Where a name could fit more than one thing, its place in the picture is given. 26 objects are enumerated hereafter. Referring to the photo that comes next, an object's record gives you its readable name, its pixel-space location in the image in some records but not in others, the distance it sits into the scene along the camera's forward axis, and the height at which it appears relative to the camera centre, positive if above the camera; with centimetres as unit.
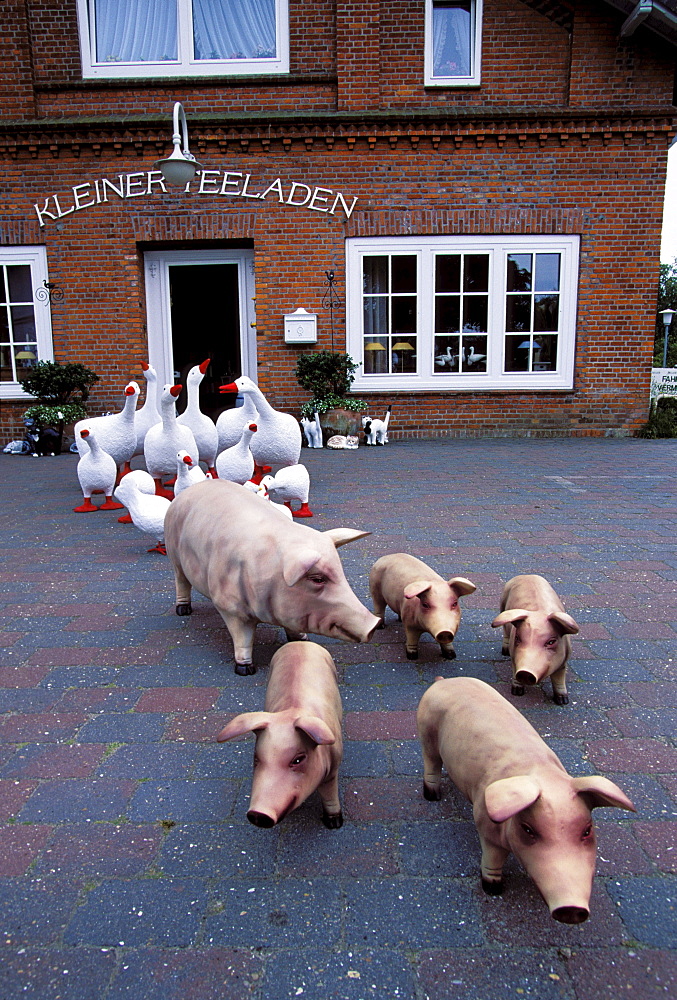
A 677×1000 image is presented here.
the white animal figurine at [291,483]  528 -88
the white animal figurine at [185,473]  455 -72
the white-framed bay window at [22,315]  1055 +72
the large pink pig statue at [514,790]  148 -97
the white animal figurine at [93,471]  604 -89
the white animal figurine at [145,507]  464 -93
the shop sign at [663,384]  1149 -39
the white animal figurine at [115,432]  611 -58
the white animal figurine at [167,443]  558 -62
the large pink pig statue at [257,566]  262 -80
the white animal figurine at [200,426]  588 -53
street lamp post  1981 +116
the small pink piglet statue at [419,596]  281 -96
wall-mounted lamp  769 +212
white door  1089 +83
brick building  1020 +262
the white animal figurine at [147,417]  630 -47
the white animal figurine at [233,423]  621 -53
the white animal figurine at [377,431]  1028 -99
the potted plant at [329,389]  1000 -38
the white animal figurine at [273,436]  578 -59
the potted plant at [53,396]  966 -44
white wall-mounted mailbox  1048 +51
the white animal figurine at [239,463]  540 -75
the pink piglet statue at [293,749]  176 -99
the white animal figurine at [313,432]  996 -96
